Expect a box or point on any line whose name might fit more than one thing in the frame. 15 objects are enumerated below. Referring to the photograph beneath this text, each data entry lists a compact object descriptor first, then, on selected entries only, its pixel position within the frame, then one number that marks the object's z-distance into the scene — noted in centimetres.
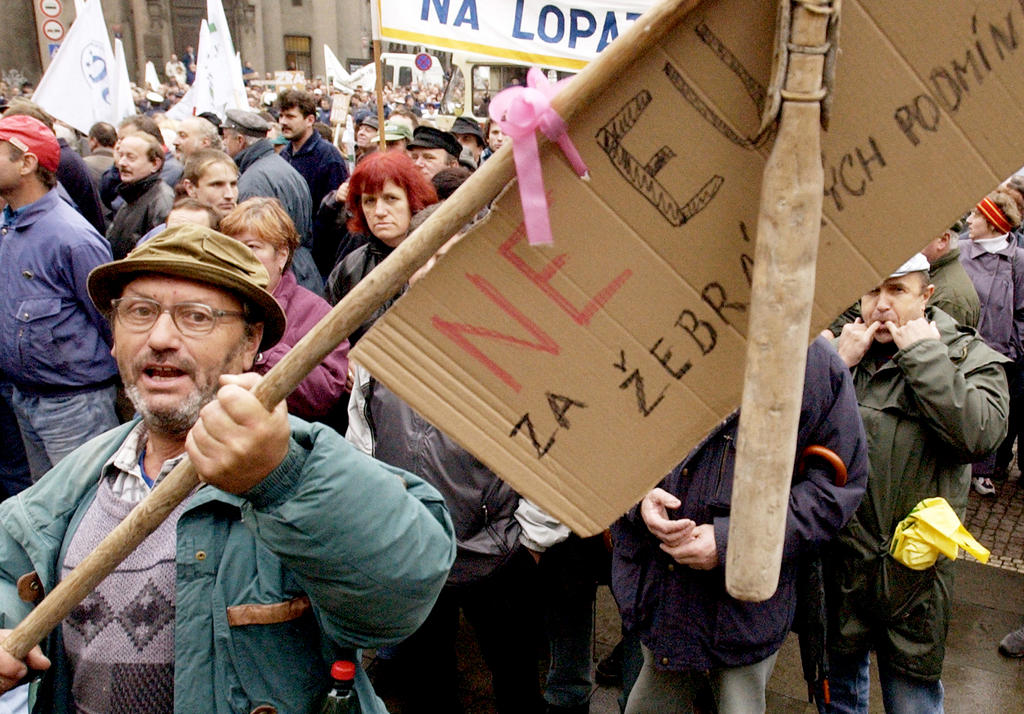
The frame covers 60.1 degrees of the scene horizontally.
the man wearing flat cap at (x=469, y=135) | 891
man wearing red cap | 412
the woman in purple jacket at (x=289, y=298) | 332
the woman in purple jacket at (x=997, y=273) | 509
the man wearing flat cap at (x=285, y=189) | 579
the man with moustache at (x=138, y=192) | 559
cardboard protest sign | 116
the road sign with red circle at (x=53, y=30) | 1185
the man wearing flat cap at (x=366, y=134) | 899
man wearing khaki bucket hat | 135
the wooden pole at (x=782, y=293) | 104
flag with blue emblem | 786
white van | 1852
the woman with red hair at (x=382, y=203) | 414
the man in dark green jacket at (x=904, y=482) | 284
